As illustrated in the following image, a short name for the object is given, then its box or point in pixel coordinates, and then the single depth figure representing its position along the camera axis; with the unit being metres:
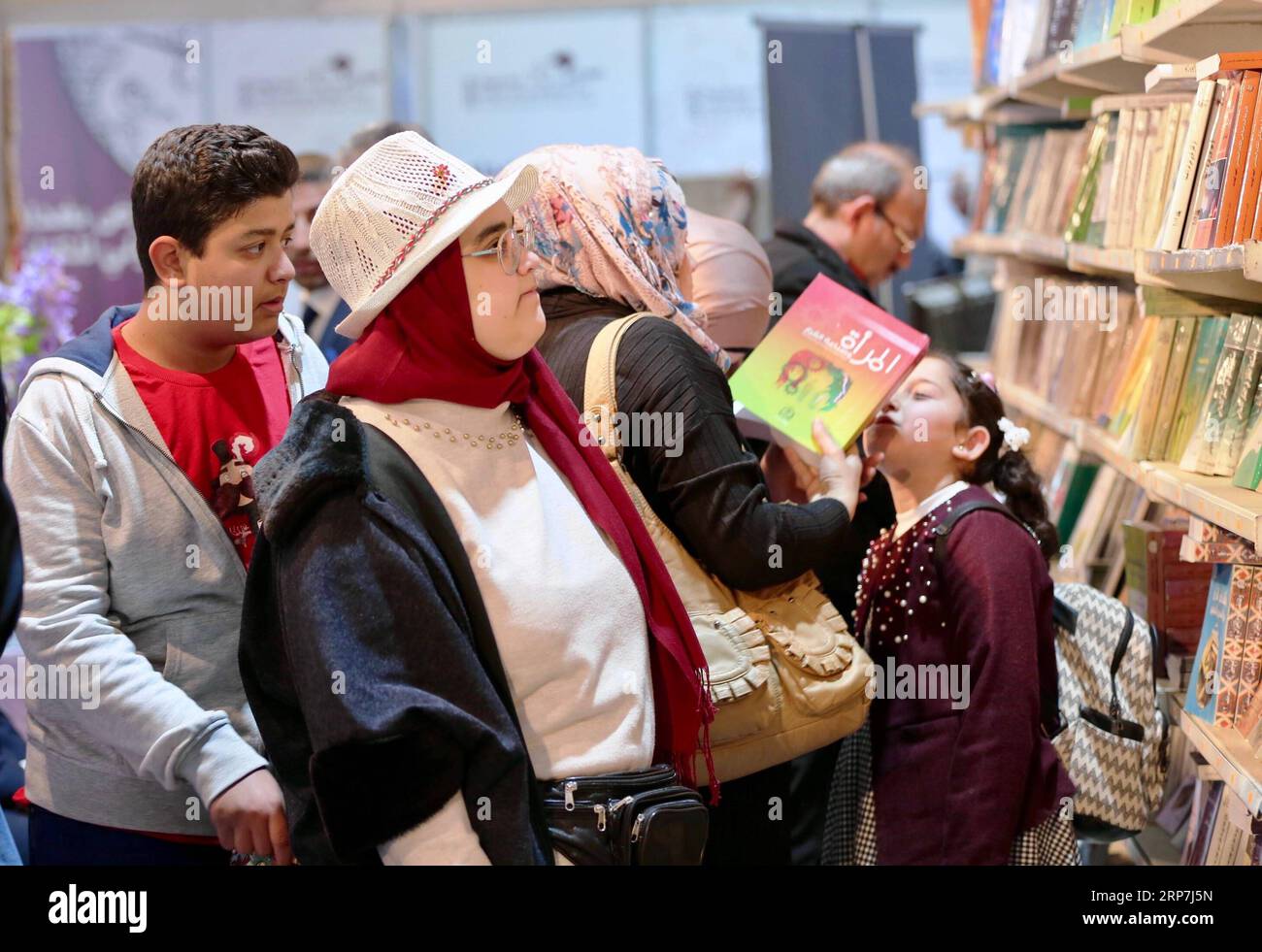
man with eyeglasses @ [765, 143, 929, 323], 4.24
